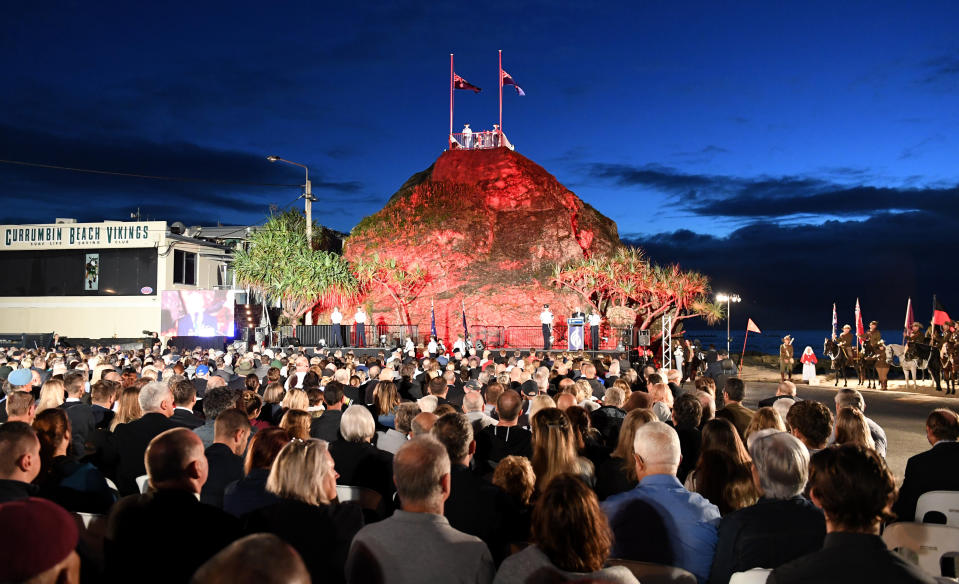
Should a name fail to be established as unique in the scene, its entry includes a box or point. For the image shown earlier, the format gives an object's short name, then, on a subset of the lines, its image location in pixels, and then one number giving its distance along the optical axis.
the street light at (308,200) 35.28
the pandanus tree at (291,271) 37.00
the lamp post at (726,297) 34.08
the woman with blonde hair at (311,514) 3.51
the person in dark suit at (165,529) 3.03
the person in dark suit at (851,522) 2.48
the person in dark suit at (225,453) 4.80
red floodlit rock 39.47
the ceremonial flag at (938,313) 24.09
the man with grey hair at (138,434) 6.06
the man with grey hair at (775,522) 3.54
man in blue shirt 3.81
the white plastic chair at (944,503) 4.51
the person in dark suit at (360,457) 5.34
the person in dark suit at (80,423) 6.27
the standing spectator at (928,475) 4.95
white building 40.78
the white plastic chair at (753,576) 3.10
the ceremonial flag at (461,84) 41.94
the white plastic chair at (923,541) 3.68
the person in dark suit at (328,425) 7.05
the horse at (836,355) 25.67
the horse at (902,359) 23.95
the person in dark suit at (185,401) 6.96
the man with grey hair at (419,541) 2.96
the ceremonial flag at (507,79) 41.81
